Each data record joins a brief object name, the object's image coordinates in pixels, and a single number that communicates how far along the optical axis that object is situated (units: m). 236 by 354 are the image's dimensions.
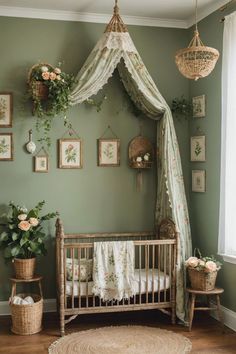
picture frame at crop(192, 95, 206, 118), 4.83
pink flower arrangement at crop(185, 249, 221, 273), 4.26
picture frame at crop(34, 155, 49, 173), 4.75
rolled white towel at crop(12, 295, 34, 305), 4.32
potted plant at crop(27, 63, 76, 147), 4.41
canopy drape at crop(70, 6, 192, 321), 4.46
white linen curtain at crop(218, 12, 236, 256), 4.30
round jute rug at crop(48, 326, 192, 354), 3.85
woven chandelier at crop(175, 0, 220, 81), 3.54
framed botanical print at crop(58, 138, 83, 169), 4.83
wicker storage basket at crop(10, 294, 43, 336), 4.19
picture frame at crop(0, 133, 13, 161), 4.70
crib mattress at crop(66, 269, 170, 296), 4.28
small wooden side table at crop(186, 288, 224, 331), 4.27
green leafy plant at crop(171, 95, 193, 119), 5.02
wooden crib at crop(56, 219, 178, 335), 4.23
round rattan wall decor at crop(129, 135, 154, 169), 4.96
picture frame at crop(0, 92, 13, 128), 4.70
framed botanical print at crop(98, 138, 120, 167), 4.94
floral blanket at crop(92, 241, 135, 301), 4.28
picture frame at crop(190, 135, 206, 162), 4.83
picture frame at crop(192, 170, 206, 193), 4.83
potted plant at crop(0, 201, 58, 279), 4.36
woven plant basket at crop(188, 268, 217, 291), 4.28
